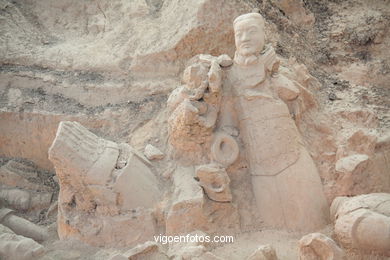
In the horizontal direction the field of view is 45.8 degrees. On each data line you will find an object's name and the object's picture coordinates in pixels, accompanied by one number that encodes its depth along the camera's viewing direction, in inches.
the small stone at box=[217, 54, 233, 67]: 161.8
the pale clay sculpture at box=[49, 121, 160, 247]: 146.3
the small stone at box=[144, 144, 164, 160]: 161.2
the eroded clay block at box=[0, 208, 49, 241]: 158.6
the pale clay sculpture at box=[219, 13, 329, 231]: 149.0
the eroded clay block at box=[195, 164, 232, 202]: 147.9
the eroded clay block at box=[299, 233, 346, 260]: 121.2
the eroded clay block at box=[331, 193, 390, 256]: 120.3
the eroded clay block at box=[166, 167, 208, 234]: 143.7
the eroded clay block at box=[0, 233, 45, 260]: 119.1
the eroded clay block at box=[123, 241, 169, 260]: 121.1
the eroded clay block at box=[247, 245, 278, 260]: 126.0
